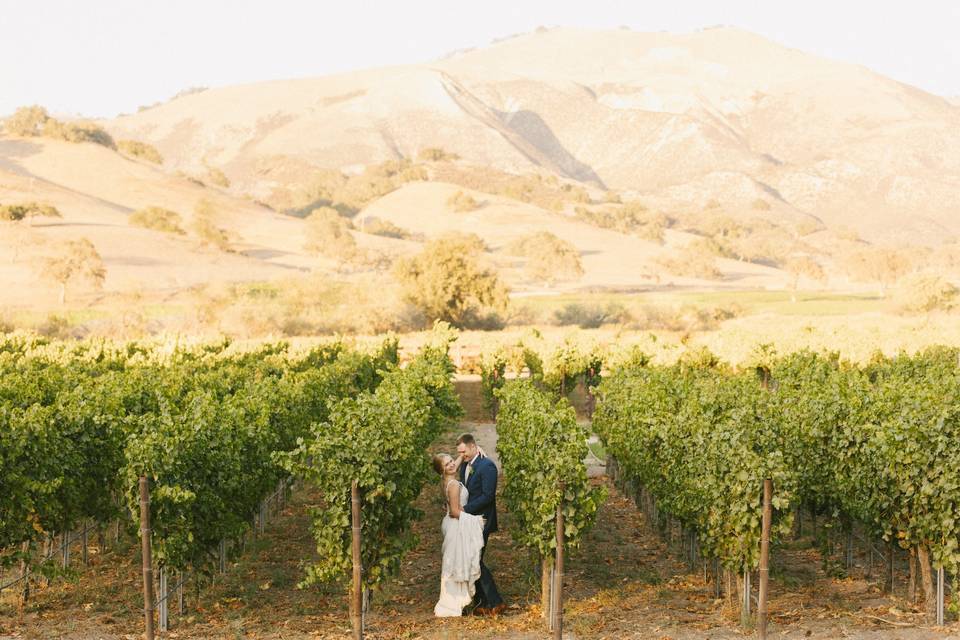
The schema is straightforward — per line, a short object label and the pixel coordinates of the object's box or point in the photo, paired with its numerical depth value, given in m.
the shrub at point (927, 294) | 77.94
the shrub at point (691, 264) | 126.44
